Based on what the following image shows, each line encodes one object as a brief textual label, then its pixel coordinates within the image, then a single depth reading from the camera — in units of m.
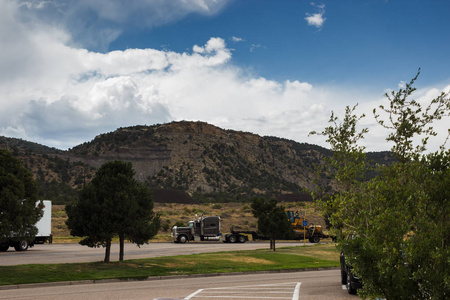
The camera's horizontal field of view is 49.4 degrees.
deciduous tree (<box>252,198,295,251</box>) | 35.88
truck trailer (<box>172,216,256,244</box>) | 51.47
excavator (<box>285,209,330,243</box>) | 53.50
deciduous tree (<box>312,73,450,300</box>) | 7.14
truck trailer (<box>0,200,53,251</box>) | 39.12
